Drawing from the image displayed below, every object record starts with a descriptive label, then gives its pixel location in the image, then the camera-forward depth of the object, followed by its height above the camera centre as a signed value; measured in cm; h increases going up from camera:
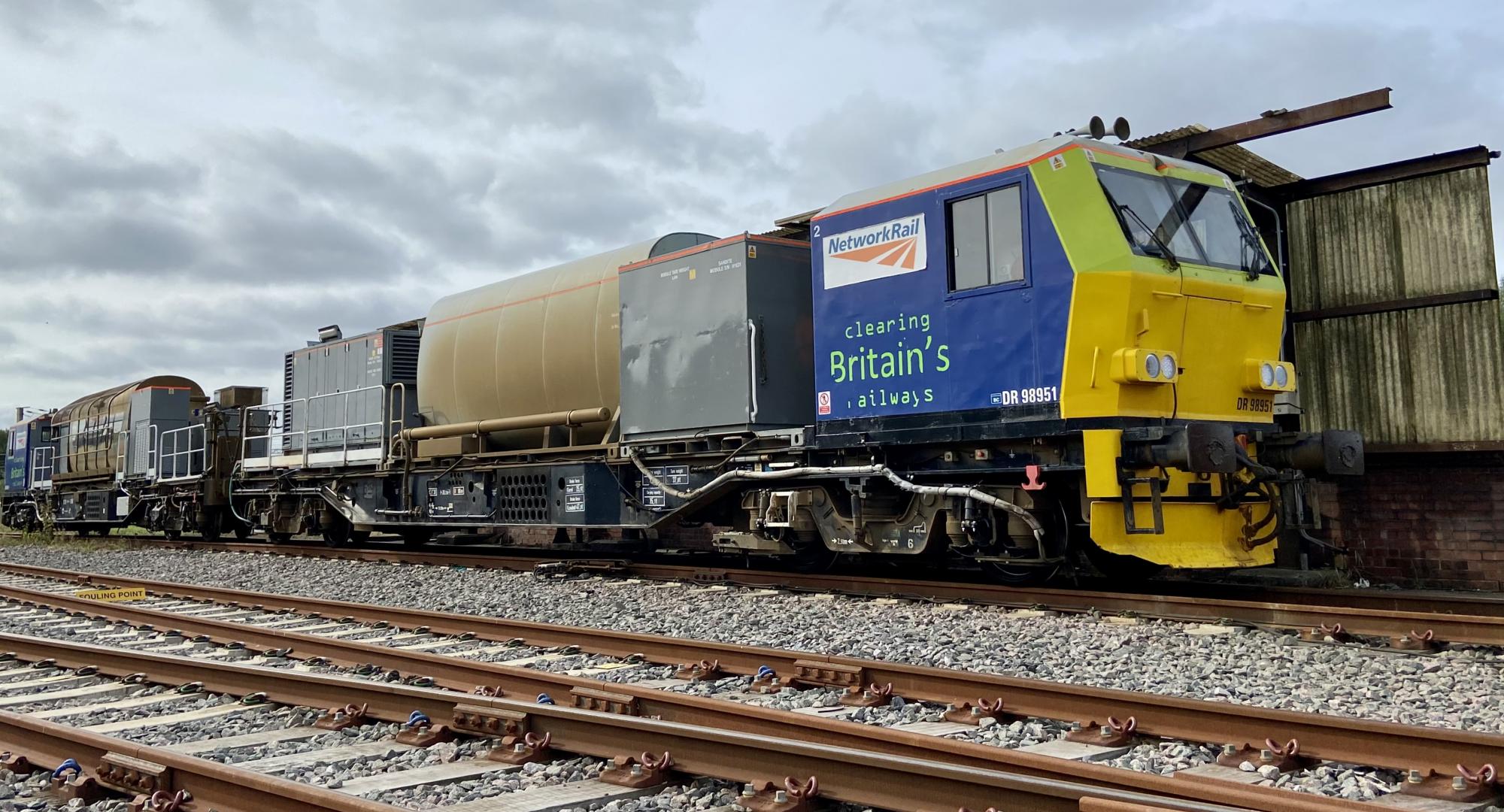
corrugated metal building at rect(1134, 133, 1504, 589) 952 +122
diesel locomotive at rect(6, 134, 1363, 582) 745 +95
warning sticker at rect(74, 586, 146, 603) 1092 -80
